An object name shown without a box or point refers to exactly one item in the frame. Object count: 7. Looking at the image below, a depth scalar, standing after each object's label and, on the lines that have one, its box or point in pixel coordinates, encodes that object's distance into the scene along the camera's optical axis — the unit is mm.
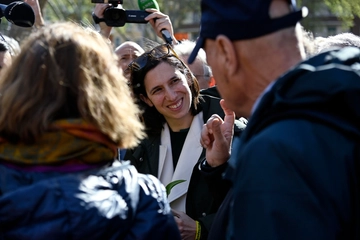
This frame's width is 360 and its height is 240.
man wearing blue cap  1509
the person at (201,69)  4929
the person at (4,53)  3879
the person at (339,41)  3879
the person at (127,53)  5207
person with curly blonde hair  1941
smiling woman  3523
